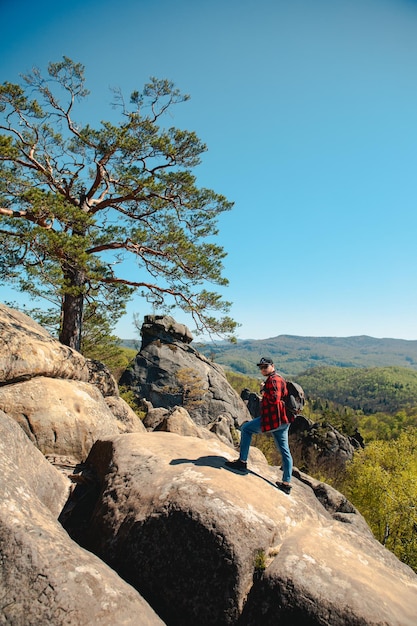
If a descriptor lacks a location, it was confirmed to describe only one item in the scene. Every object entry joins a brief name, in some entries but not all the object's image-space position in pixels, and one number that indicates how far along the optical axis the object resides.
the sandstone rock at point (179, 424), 14.81
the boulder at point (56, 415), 7.59
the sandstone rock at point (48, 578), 3.47
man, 6.44
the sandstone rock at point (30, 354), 8.05
